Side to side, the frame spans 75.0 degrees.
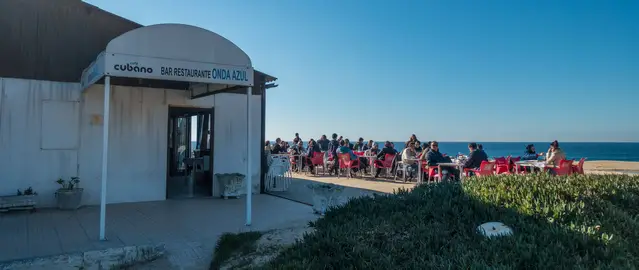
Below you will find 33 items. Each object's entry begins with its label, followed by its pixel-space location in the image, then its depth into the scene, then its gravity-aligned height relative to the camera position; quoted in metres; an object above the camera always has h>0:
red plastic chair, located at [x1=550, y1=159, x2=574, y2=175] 8.91 -0.41
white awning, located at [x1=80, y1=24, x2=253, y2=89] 4.83 +1.13
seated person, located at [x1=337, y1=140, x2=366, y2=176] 12.19 -0.11
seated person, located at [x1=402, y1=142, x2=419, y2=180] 11.14 -0.29
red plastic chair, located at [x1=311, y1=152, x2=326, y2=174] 13.05 -0.33
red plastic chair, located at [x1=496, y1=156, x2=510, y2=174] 9.71 -0.44
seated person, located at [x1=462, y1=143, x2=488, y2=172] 9.33 -0.24
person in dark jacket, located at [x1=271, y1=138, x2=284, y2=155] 14.54 +0.04
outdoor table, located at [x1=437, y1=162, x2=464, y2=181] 9.36 -0.38
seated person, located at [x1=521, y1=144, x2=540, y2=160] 11.58 -0.16
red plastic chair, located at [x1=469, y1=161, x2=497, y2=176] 8.80 -0.40
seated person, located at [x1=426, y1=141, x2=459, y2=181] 9.70 -0.26
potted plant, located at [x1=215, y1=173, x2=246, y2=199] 8.03 -0.68
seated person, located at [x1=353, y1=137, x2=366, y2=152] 15.17 +0.12
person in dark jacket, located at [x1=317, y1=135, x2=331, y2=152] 14.30 +0.19
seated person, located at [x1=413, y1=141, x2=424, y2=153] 12.13 +0.04
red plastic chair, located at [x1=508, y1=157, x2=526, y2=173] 9.98 -0.41
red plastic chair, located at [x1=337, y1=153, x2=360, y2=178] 12.06 -0.42
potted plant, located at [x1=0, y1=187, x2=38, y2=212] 6.25 -0.80
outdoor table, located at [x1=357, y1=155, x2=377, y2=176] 12.37 -0.35
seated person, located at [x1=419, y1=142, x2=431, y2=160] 10.54 -0.13
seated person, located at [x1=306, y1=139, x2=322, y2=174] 13.45 -0.08
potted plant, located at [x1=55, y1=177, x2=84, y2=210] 6.58 -0.76
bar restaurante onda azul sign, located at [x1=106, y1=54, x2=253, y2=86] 4.82 +0.97
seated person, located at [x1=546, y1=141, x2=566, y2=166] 9.12 -0.19
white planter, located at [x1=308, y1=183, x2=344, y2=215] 6.28 -0.73
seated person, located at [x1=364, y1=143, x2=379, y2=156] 12.98 -0.08
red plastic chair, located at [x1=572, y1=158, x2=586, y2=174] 9.20 -0.42
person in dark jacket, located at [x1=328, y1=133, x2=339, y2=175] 12.96 -0.05
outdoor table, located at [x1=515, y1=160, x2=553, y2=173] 9.14 -0.35
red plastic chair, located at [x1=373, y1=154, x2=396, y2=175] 11.97 -0.42
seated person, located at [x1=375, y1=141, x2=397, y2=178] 12.19 -0.14
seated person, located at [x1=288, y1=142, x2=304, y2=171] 14.77 -0.16
